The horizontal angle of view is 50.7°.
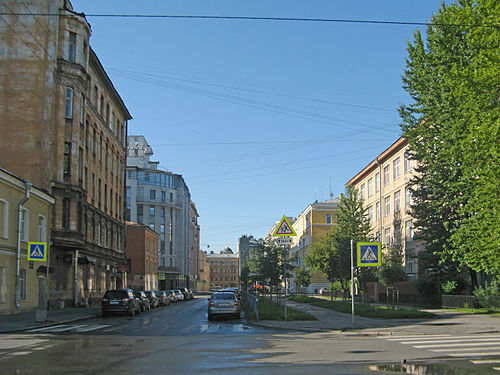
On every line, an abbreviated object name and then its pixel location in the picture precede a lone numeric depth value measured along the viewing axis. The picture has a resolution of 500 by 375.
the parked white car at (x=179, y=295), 60.24
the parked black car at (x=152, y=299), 42.72
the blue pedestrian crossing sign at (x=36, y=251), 22.64
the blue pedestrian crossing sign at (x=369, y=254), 20.27
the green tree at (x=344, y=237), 41.75
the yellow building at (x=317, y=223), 84.81
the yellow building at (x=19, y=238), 26.94
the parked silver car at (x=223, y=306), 25.88
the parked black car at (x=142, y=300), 35.75
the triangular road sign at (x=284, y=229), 21.73
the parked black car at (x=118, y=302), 30.48
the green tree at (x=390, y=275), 32.75
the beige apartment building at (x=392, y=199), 48.00
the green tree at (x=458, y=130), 21.27
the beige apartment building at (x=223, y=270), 180.00
